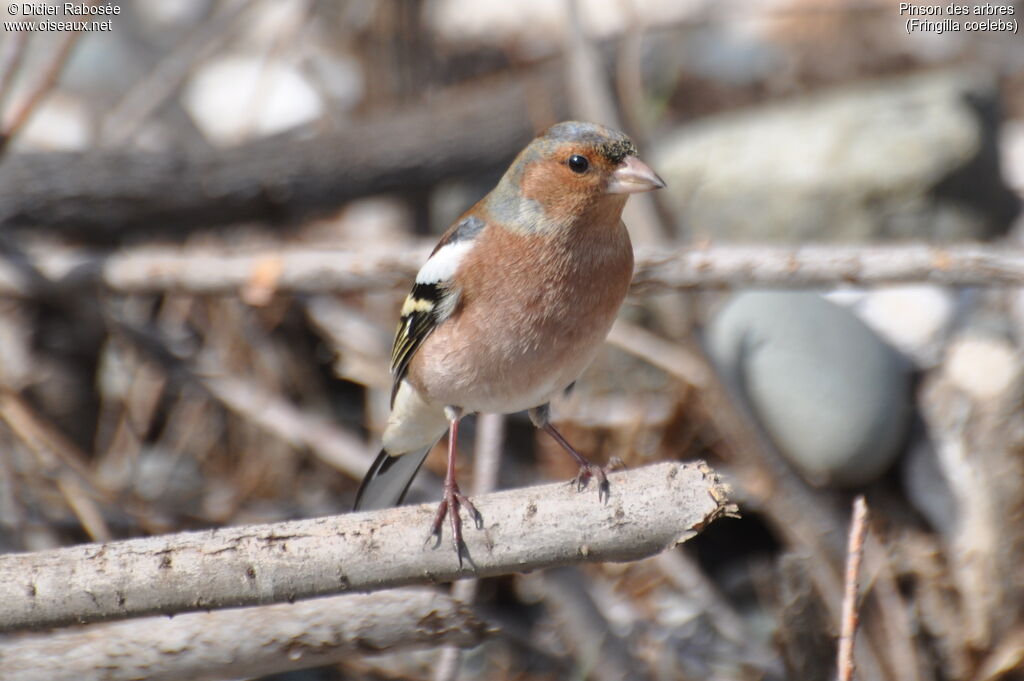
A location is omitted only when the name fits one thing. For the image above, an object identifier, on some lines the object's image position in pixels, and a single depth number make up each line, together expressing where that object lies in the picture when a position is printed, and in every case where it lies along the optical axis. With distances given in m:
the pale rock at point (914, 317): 11.08
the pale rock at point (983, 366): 9.97
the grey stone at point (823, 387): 10.37
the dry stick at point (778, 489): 9.43
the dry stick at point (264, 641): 6.95
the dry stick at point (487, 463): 9.18
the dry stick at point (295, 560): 5.76
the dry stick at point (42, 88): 10.18
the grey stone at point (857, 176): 13.36
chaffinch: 6.59
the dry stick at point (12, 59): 10.21
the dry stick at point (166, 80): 14.79
